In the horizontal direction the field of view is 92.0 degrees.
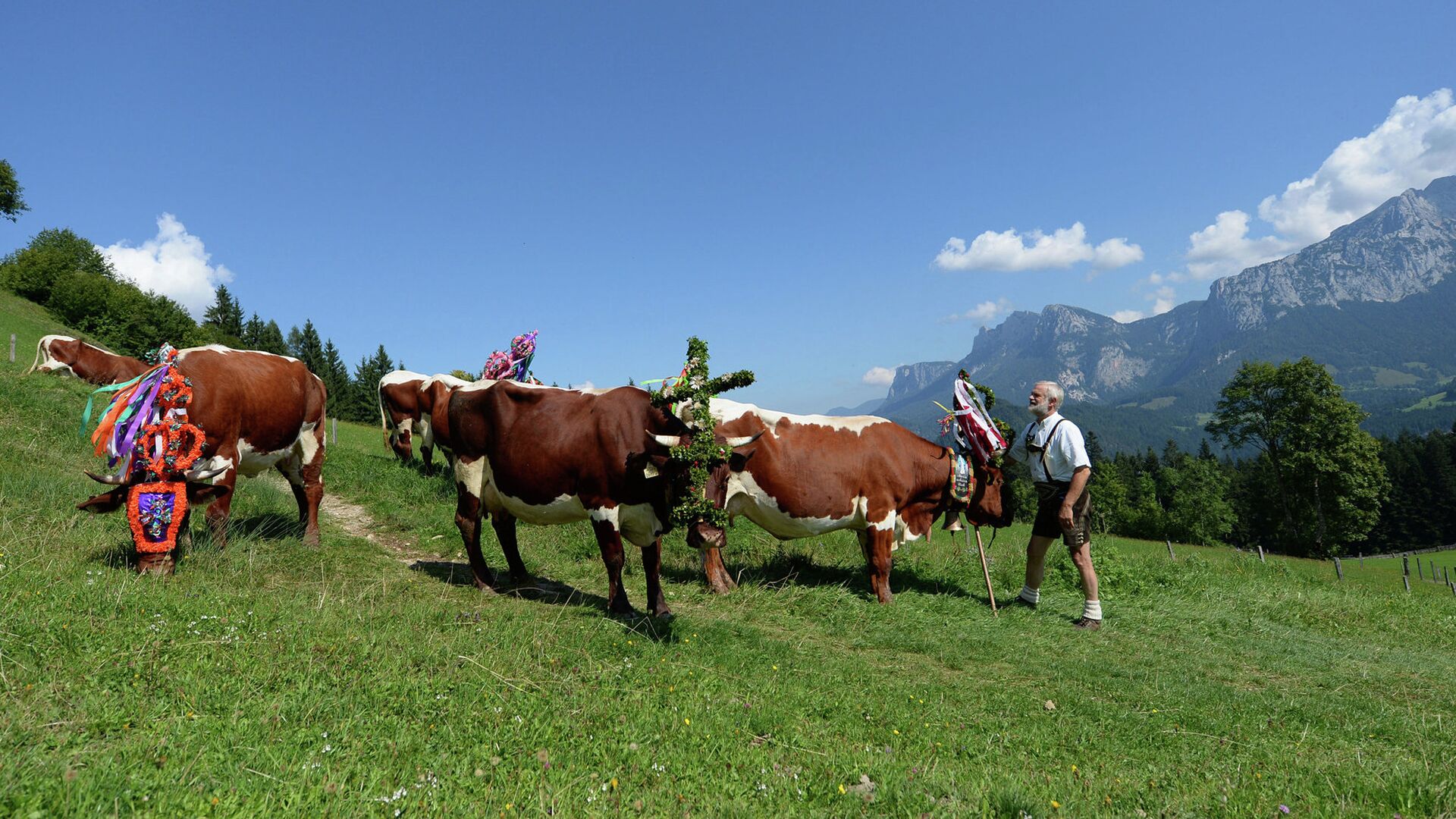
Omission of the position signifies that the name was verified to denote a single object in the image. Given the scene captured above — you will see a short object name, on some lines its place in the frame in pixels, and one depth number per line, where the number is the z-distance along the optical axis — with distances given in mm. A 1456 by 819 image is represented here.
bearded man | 8328
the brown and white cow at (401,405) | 14406
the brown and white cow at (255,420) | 6918
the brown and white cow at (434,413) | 12453
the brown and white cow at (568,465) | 6629
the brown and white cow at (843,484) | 8953
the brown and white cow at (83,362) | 18031
